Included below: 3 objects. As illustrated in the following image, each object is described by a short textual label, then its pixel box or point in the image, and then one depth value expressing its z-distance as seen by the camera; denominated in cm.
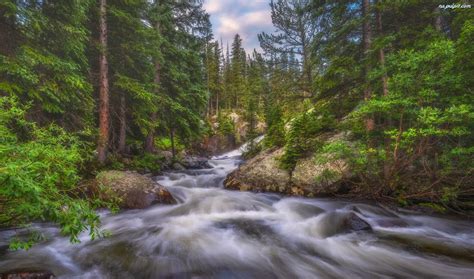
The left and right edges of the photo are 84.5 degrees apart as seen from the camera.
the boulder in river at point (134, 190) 845
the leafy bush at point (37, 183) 263
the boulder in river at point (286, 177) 1026
